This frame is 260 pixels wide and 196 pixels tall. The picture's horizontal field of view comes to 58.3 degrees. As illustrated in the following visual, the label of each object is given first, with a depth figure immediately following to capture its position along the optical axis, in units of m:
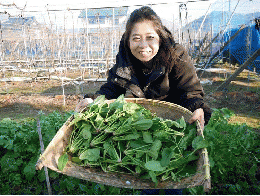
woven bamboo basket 1.15
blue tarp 7.04
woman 1.74
